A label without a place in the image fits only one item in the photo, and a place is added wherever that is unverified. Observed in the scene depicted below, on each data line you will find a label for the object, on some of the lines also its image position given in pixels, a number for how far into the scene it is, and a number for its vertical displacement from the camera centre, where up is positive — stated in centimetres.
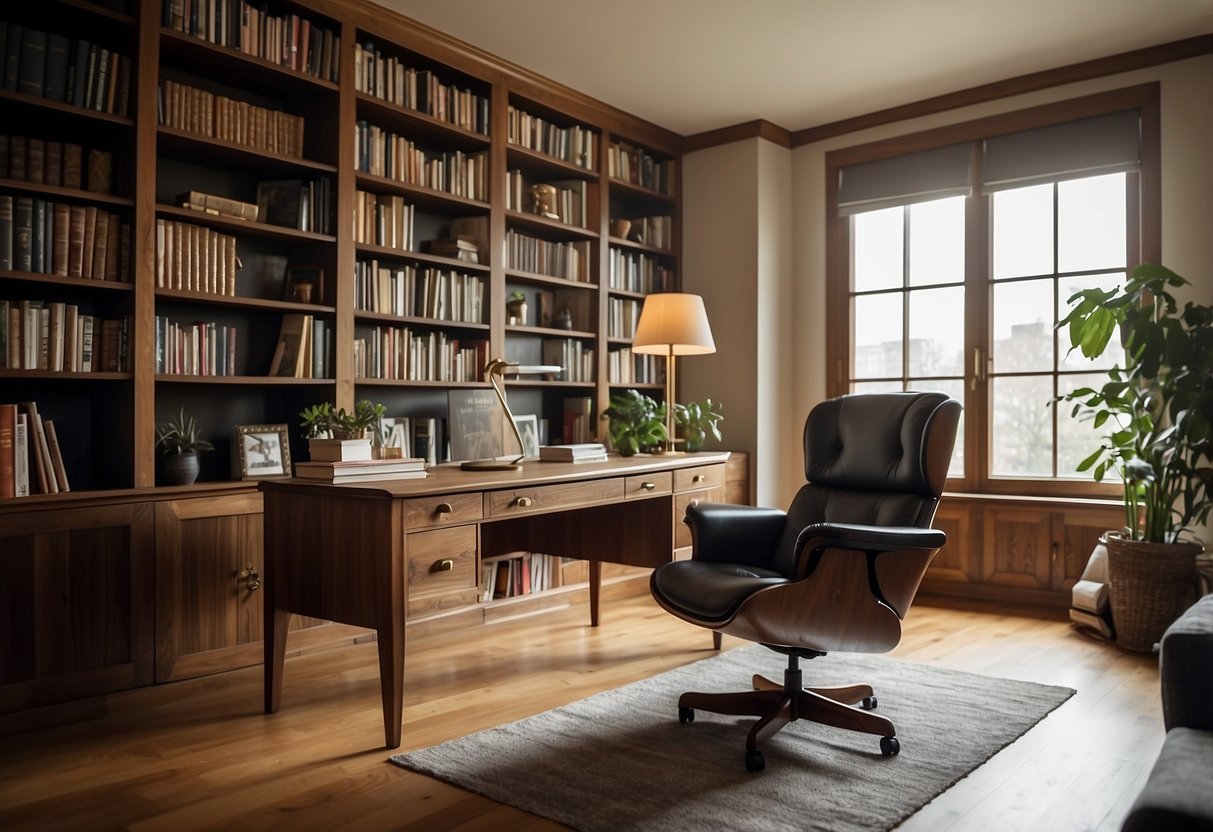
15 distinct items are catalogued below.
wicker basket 353 -65
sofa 123 -51
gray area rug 214 -91
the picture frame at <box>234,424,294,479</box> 334 -13
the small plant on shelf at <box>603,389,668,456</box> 416 -4
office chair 240 -40
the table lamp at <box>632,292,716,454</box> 400 +41
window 429 +81
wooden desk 251 -34
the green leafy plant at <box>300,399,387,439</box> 288 -1
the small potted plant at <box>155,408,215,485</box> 309 -11
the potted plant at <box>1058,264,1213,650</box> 353 -5
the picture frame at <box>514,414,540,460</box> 431 -7
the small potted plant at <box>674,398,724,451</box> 470 -2
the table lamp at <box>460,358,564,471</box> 320 +10
